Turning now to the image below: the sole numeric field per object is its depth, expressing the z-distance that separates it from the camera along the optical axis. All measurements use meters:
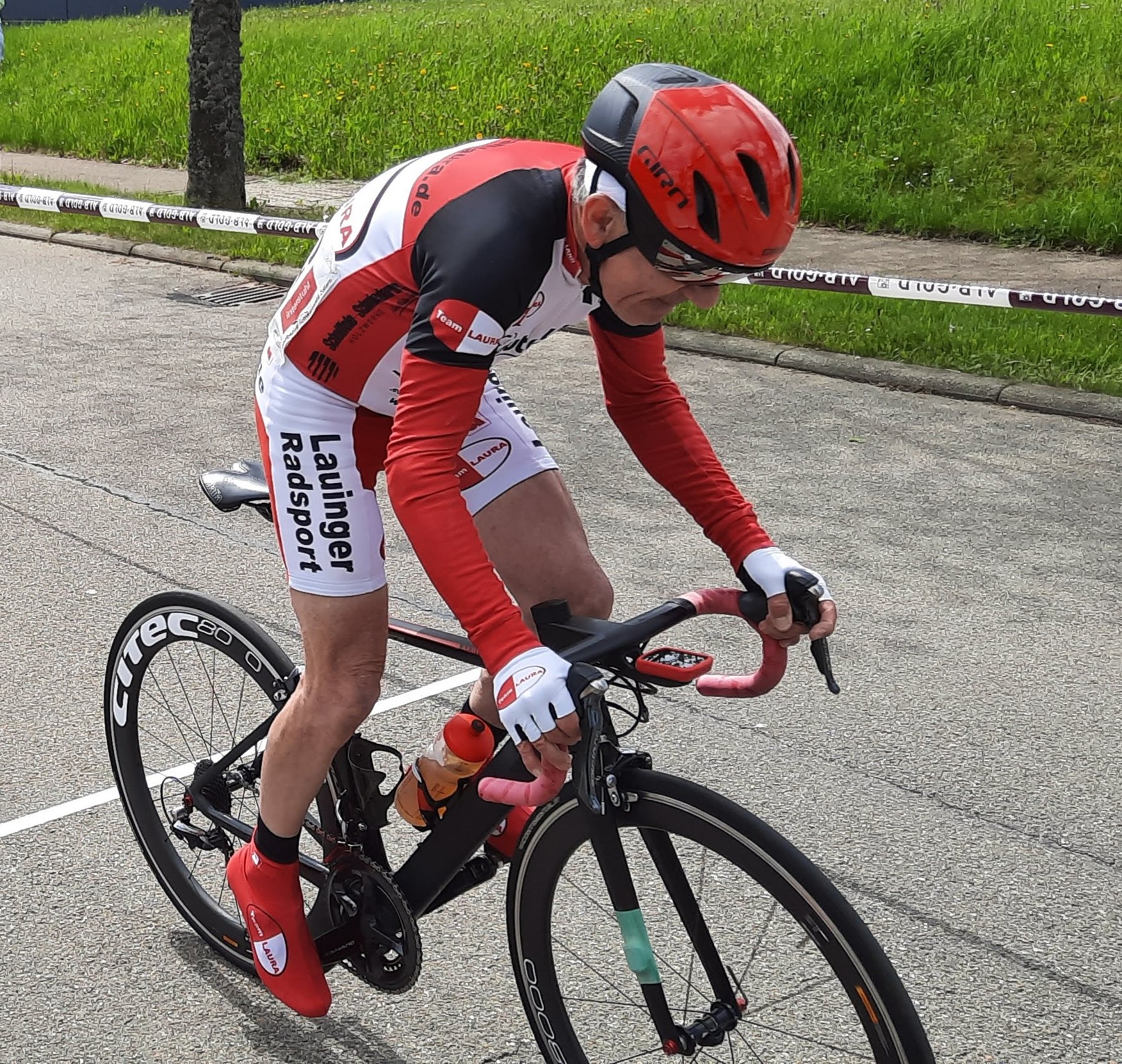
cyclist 2.28
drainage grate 11.12
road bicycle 2.29
